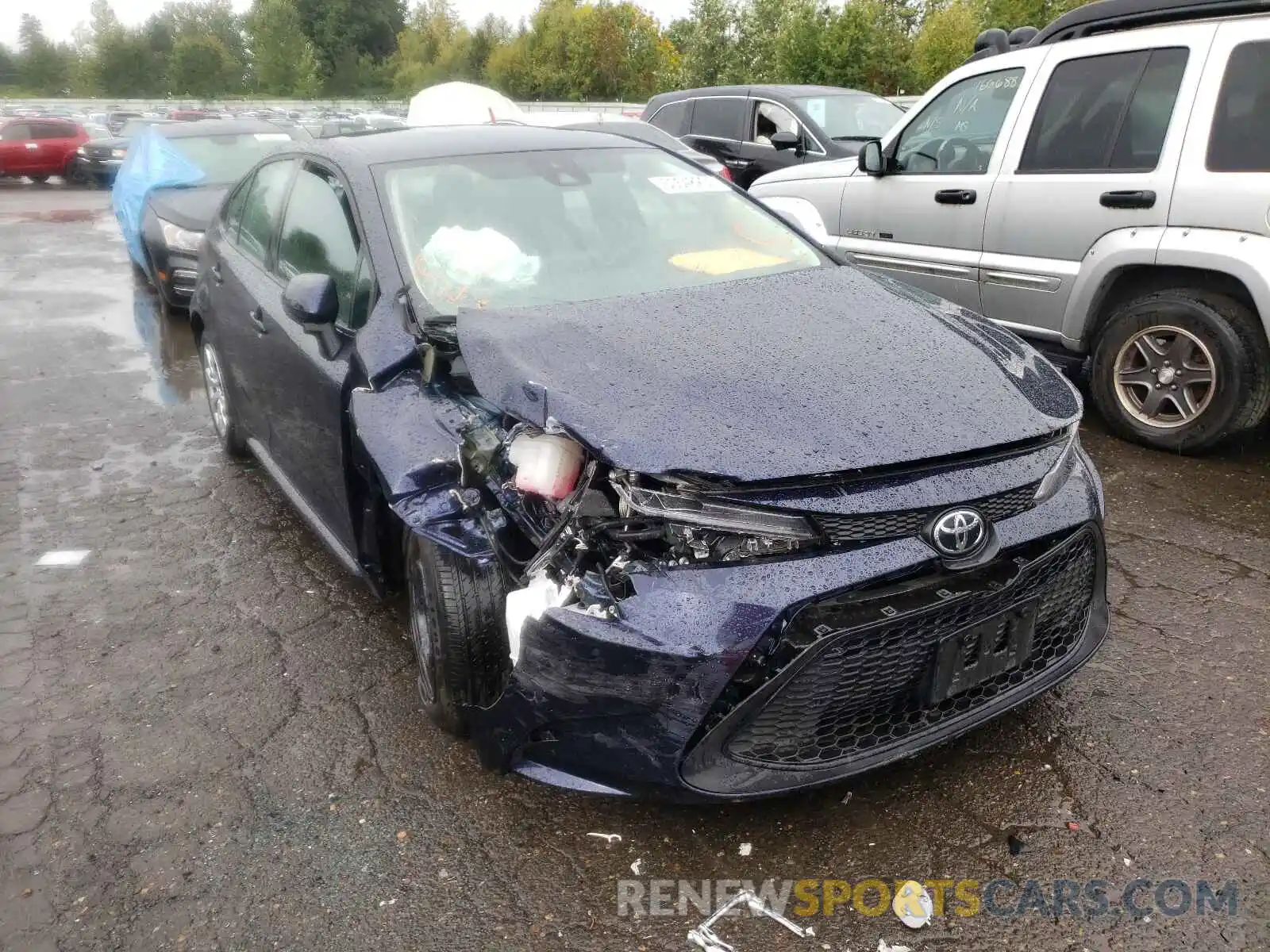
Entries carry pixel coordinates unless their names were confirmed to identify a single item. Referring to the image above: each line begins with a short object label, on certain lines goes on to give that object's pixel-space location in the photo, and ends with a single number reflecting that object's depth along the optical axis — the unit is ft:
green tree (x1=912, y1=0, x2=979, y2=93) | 97.86
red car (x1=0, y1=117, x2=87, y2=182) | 75.10
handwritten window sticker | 12.63
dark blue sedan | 7.35
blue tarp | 28.78
